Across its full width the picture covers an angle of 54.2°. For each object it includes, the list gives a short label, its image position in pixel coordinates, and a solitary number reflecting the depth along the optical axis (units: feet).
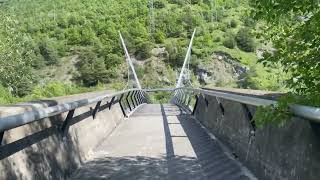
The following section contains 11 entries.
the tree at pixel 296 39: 9.98
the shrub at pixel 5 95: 104.81
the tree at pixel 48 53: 273.74
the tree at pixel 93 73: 262.08
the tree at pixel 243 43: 260.38
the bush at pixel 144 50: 267.91
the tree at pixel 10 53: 100.38
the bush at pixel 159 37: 286.86
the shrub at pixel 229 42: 262.81
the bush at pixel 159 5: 357.78
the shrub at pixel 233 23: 293.66
